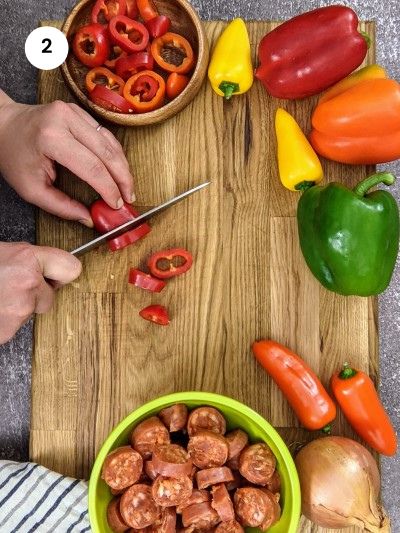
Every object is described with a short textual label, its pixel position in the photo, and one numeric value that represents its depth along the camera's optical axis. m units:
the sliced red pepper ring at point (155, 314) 1.07
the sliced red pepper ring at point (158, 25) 1.07
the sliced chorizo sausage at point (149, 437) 0.95
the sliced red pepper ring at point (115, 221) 1.07
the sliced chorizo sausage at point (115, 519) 0.94
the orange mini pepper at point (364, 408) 1.05
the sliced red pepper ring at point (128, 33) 1.06
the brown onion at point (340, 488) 0.98
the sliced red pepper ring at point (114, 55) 1.10
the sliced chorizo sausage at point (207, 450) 0.93
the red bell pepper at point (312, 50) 1.05
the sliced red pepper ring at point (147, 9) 1.08
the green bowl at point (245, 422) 0.92
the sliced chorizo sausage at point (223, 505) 0.91
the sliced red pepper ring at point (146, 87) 1.06
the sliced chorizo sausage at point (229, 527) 0.92
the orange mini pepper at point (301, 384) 1.05
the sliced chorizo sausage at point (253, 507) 0.92
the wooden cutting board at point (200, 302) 1.09
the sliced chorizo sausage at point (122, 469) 0.92
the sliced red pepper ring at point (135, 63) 1.07
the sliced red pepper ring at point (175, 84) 1.06
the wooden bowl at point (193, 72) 1.04
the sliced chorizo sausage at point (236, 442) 0.96
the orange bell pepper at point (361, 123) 1.04
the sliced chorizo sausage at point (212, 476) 0.93
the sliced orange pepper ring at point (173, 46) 1.07
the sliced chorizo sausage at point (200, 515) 0.92
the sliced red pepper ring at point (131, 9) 1.09
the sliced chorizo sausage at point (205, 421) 0.97
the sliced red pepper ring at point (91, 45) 1.06
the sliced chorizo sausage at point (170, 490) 0.90
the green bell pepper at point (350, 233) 1.03
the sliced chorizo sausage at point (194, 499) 0.93
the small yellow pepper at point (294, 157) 1.07
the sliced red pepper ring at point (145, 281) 1.07
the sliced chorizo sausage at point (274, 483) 0.96
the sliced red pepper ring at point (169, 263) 1.08
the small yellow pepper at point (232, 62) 1.06
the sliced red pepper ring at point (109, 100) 1.05
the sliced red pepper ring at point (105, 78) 1.08
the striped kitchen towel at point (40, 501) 1.07
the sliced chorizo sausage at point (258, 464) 0.93
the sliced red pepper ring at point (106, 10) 1.07
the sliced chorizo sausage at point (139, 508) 0.92
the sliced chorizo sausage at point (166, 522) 0.92
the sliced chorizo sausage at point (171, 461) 0.91
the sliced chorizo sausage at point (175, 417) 0.97
